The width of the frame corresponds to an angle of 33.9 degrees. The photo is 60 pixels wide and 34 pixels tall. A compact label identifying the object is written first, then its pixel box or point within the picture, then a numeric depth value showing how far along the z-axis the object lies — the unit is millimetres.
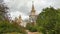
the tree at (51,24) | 10501
